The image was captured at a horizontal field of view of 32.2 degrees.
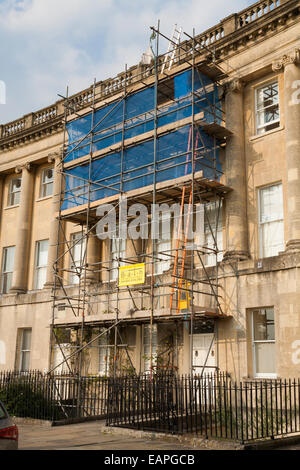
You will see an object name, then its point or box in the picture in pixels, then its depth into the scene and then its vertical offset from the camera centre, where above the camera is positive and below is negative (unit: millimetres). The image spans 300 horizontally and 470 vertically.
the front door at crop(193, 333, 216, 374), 17875 +315
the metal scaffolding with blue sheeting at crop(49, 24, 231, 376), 18281 +7020
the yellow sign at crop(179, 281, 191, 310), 17078 +2119
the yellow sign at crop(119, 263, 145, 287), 17928 +2907
